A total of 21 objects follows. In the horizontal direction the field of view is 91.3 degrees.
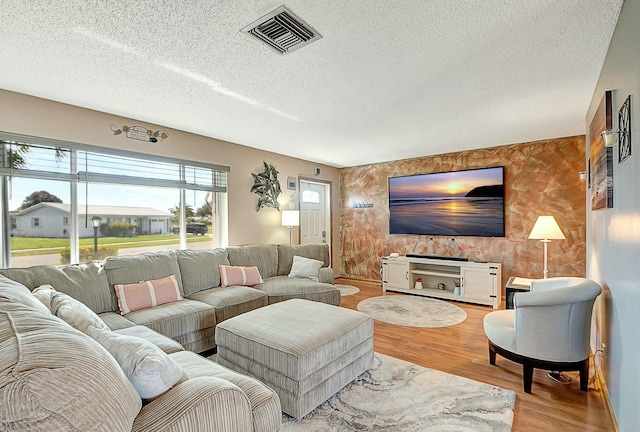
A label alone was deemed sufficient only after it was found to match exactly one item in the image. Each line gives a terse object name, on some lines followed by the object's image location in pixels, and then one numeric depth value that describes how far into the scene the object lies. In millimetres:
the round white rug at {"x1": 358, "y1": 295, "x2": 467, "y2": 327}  3828
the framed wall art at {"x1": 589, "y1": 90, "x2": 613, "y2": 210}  1931
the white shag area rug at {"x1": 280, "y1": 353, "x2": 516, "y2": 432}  1904
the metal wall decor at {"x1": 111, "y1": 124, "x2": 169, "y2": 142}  3357
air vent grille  1693
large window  2789
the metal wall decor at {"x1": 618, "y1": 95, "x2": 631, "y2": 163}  1551
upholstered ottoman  1958
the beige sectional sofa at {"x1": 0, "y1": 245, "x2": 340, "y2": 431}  750
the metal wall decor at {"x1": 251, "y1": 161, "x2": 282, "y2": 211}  4781
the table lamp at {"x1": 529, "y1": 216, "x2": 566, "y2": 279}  3661
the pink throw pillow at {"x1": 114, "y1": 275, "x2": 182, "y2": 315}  2764
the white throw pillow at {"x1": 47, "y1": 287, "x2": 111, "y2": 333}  1438
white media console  4504
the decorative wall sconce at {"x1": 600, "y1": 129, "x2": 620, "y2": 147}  1705
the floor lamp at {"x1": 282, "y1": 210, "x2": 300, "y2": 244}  4969
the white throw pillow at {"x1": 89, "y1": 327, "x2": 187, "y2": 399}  1177
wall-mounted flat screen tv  4773
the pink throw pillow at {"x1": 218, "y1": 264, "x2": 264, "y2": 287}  3670
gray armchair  2164
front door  5805
